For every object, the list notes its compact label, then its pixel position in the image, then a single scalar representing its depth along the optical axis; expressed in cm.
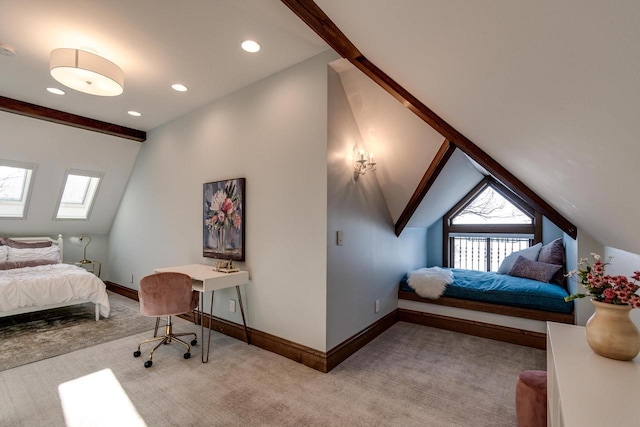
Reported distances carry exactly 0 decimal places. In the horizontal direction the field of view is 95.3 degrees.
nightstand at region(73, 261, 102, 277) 551
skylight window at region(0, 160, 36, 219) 459
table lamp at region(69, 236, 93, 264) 544
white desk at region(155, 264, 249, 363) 278
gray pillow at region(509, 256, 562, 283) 379
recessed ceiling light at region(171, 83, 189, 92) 330
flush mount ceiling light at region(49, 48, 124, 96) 231
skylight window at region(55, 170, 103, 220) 516
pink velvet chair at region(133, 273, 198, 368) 274
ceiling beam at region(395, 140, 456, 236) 295
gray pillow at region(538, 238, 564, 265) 390
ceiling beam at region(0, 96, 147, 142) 376
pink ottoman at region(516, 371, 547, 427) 158
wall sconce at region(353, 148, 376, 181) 302
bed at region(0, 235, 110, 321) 346
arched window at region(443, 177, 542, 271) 464
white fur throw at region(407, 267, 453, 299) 377
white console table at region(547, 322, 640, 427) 89
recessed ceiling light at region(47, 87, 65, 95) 346
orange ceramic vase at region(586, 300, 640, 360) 124
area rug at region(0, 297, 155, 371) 294
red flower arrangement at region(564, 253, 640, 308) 125
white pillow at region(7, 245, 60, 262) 450
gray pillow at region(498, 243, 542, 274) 424
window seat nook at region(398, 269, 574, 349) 317
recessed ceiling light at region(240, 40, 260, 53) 250
